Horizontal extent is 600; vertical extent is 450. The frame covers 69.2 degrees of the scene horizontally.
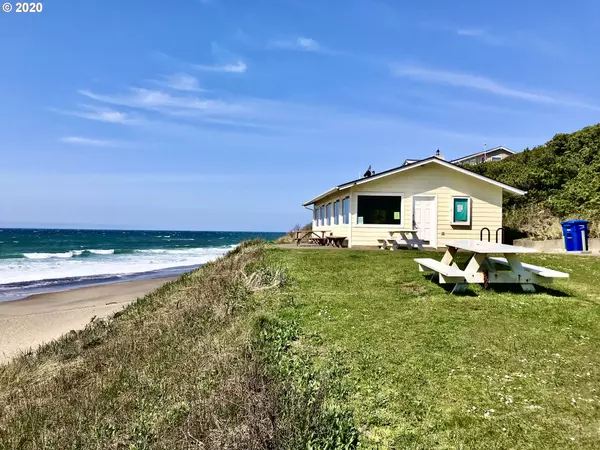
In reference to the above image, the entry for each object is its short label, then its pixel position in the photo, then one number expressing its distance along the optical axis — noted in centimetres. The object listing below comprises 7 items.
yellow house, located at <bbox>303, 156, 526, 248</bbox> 1803
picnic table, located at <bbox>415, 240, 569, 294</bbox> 754
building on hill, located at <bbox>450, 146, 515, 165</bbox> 5306
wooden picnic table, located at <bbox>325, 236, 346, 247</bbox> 1831
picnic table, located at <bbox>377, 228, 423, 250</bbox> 1666
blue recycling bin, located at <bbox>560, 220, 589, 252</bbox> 1539
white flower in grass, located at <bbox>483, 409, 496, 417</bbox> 370
